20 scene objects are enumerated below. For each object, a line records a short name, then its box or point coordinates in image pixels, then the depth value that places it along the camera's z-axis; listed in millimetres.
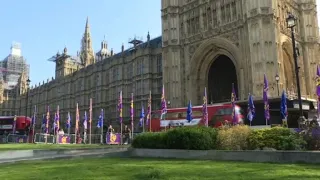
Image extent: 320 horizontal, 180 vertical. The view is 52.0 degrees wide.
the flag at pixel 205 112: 33844
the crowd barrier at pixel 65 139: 40406
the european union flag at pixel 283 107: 30141
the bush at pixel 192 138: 16812
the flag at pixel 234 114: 31689
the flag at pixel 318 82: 23462
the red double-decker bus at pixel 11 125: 57625
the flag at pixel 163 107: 38125
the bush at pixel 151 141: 18930
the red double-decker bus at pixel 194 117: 33906
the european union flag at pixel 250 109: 33406
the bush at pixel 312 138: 14567
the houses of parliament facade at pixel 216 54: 40125
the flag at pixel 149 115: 40119
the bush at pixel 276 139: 14724
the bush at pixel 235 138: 16197
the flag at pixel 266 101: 31969
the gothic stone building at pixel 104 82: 59788
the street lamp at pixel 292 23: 21386
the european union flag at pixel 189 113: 34934
